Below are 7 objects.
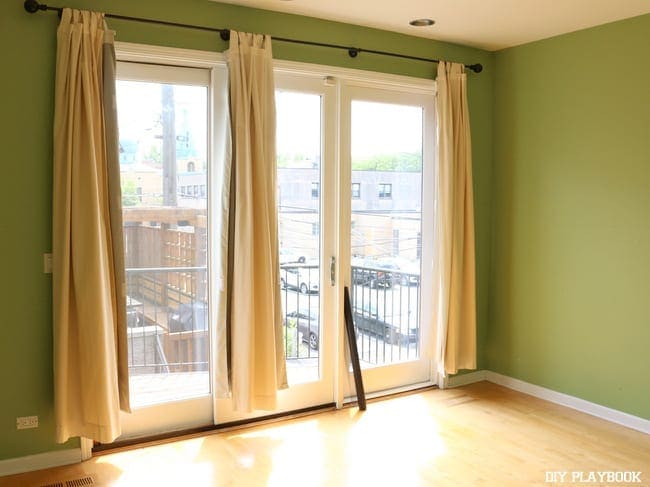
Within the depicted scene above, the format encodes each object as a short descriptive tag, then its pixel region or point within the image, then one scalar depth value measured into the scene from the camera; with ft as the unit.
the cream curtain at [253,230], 11.30
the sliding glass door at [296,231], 11.37
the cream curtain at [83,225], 9.86
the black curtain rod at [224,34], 9.73
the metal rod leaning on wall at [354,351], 13.46
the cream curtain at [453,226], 14.14
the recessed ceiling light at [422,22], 12.60
